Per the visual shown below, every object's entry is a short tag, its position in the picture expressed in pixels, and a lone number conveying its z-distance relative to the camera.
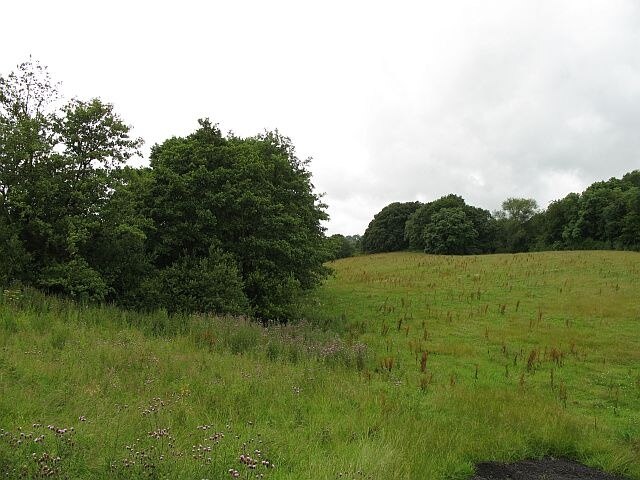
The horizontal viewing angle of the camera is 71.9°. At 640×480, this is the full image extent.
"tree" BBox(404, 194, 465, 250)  83.62
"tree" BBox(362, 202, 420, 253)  91.00
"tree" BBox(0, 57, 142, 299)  11.80
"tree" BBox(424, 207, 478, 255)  76.88
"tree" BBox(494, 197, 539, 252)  82.94
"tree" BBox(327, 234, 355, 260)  23.79
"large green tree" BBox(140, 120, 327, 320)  15.81
